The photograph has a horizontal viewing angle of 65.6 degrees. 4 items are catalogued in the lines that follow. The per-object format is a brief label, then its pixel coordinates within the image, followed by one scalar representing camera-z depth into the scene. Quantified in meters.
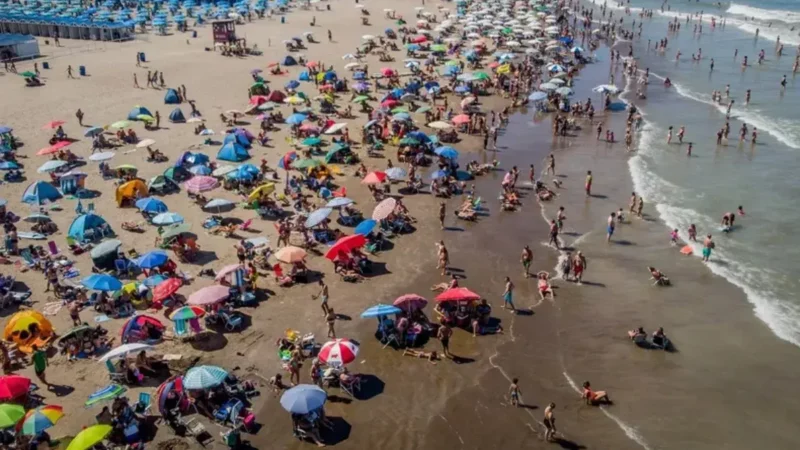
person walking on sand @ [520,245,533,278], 20.11
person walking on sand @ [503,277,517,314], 18.20
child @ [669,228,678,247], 22.49
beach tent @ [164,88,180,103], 37.53
